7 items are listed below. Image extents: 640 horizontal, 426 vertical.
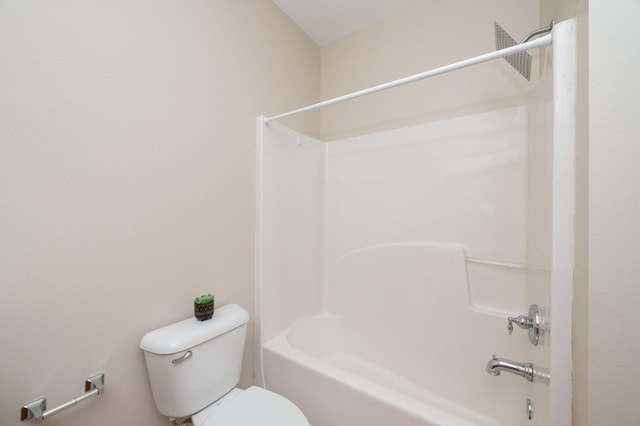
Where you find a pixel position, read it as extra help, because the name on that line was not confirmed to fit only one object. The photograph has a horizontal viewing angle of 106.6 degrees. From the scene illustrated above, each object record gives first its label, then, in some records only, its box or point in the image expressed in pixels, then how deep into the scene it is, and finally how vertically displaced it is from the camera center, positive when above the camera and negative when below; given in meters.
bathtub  0.93 -0.85
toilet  0.88 -0.66
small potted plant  1.01 -0.41
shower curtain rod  0.73 +0.53
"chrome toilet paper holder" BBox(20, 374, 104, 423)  0.67 -0.58
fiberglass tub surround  1.14 -0.33
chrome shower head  1.13 +0.74
